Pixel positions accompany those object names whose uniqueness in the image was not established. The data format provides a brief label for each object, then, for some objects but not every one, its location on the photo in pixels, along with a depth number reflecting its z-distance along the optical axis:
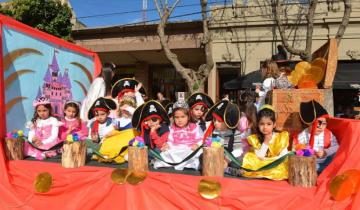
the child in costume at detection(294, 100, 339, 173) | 3.23
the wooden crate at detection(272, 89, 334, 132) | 3.76
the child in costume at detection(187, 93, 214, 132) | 4.62
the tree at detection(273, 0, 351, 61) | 9.21
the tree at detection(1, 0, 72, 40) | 11.82
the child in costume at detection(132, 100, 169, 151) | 3.87
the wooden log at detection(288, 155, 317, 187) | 2.61
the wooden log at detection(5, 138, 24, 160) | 3.68
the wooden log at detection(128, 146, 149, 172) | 3.11
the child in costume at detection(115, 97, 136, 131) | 4.74
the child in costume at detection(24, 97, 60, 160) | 4.14
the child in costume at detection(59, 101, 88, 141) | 4.59
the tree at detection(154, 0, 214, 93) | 10.09
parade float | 2.58
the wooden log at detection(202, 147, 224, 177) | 2.90
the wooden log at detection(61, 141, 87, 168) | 3.38
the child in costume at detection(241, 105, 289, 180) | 2.90
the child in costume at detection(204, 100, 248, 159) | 3.56
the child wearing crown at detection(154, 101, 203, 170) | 3.48
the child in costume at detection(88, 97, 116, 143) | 4.48
